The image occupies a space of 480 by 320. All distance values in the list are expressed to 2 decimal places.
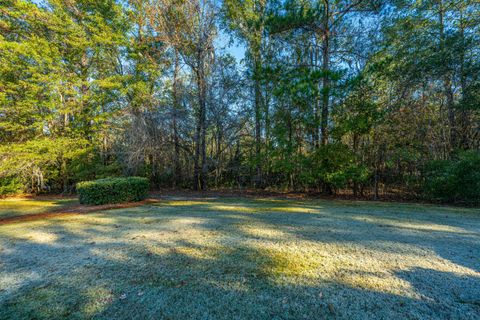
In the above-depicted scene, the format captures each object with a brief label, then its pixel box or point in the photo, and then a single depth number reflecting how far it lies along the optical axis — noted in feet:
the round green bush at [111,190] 23.72
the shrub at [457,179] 21.33
